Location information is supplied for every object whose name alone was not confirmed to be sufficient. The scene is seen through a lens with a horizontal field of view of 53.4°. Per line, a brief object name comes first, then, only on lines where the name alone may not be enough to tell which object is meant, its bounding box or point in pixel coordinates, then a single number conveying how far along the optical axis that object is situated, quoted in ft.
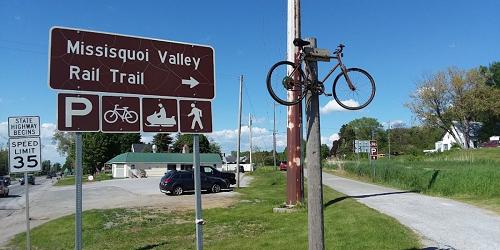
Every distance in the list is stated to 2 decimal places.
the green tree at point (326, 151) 453.17
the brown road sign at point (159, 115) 17.33
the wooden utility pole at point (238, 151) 118.23
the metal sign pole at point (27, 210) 34.28
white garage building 239.71
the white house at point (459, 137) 250.37
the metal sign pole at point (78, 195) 15.94
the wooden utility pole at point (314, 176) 20.02
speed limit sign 37.42
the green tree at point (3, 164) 443.16
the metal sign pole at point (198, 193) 17.65
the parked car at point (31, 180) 240.59
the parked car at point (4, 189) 121.90
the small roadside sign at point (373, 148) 112.96
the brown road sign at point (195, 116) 17.93
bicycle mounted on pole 20.66
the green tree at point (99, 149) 327.67
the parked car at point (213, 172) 108.74
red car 254.29
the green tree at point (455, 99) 230.48
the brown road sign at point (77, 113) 15.85
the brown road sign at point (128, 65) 16.12
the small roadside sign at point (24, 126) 37.50
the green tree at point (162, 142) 392.27
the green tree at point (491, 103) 227.20
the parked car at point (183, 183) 98.94
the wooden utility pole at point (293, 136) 52.70
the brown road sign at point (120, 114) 16.61
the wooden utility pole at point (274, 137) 291.79
